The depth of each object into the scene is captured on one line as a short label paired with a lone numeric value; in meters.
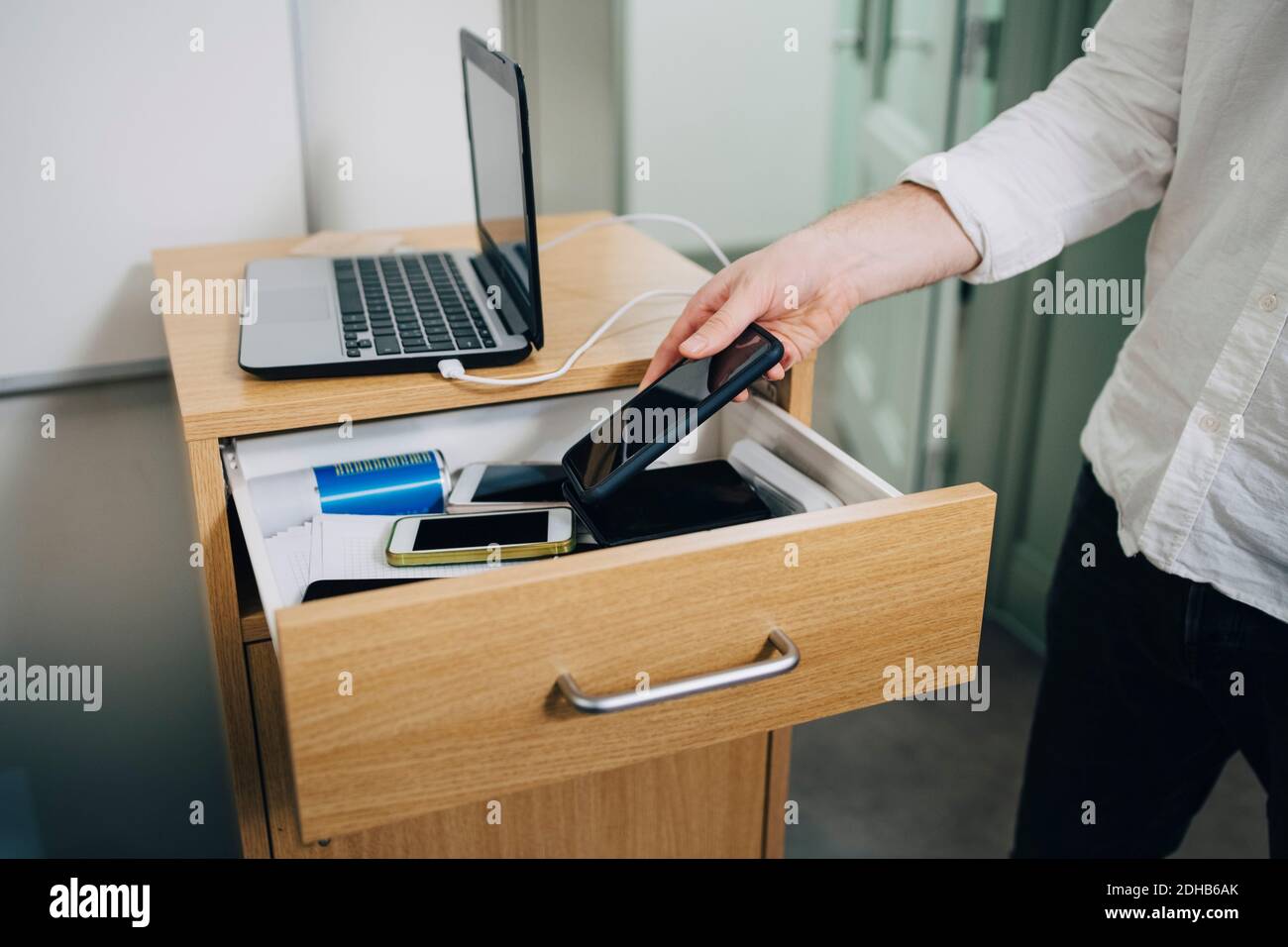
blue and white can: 0.73
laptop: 0.70
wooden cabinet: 0.50
